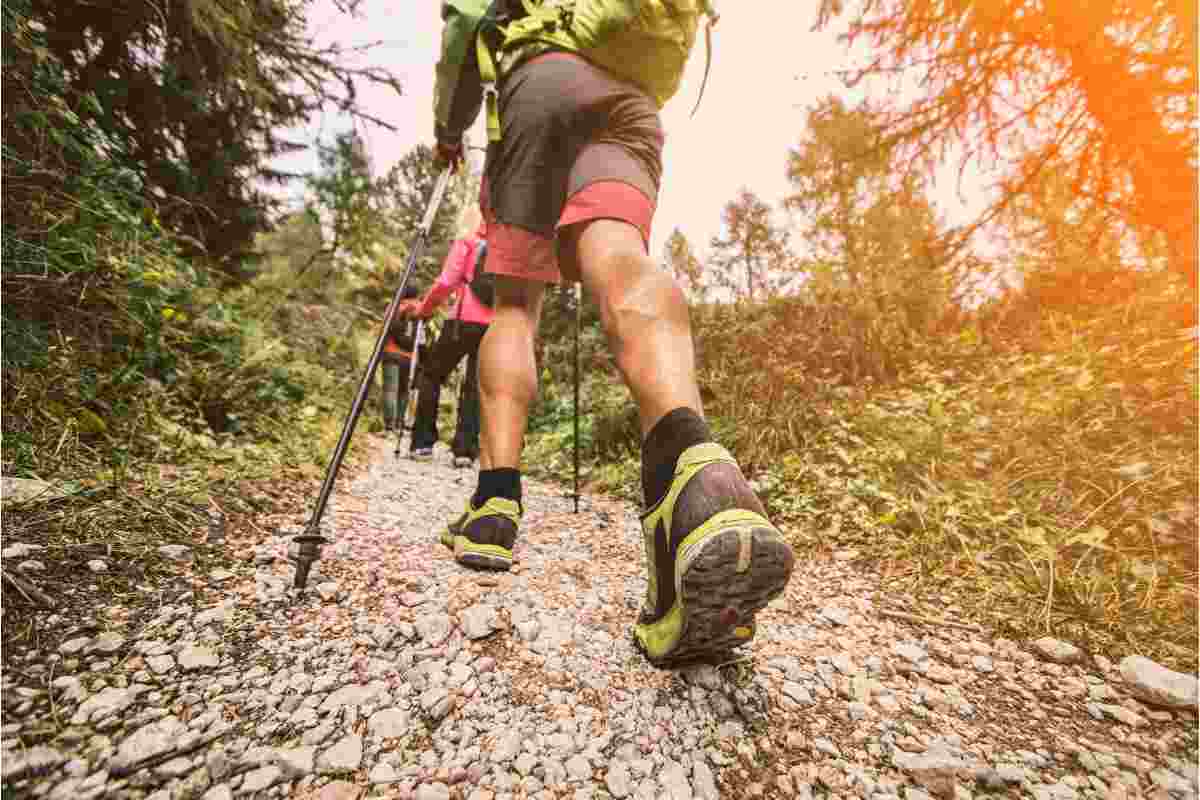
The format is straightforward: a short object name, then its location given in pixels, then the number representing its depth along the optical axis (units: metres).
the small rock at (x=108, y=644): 0.91
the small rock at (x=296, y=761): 0.77
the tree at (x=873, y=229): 4.68
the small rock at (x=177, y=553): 1.26
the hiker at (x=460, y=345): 4.11
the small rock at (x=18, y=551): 1.07
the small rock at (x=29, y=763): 0.67
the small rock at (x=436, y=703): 0.94
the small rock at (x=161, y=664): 0.91
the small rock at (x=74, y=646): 0.89
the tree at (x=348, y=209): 12.20
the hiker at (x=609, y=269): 0.96
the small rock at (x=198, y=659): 0.94
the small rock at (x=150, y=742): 0.73
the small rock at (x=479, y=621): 1.20
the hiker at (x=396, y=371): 6.31
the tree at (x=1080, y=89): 3.79
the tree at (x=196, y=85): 3.17
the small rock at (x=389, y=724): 0.89
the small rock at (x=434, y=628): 1.16
